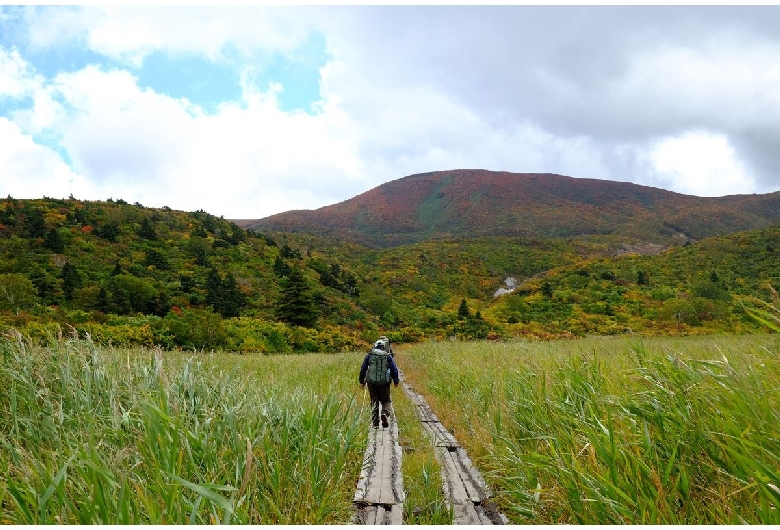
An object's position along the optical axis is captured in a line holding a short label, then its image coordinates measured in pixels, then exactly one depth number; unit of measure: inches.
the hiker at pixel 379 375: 283.0
